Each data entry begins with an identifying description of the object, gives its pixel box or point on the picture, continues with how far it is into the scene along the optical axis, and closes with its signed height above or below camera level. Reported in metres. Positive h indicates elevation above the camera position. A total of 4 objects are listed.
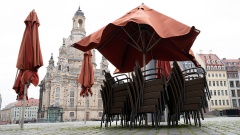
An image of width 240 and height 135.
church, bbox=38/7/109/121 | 60.03 +3.22
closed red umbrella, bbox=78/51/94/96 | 11.97 +1.39
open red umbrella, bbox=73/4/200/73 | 5.11 +1.76
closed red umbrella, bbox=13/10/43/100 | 6.80 +1.48
